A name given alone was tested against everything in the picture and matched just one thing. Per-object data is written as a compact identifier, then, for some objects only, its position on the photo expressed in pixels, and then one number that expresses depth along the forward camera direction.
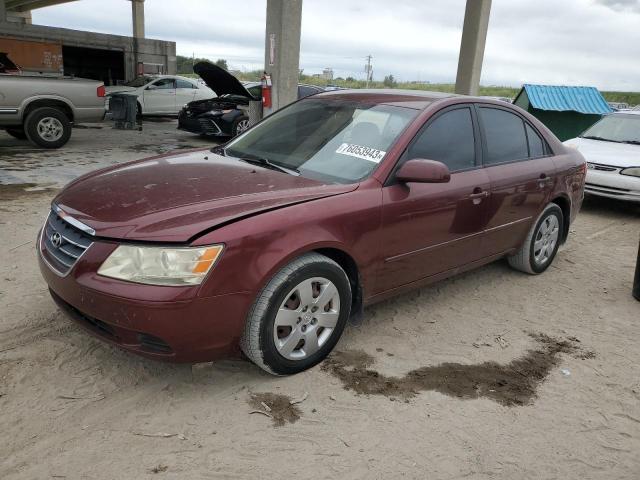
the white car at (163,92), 16.27
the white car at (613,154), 7.38
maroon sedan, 2.54
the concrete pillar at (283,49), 9.91
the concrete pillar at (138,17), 27.16
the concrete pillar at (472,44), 14.40
